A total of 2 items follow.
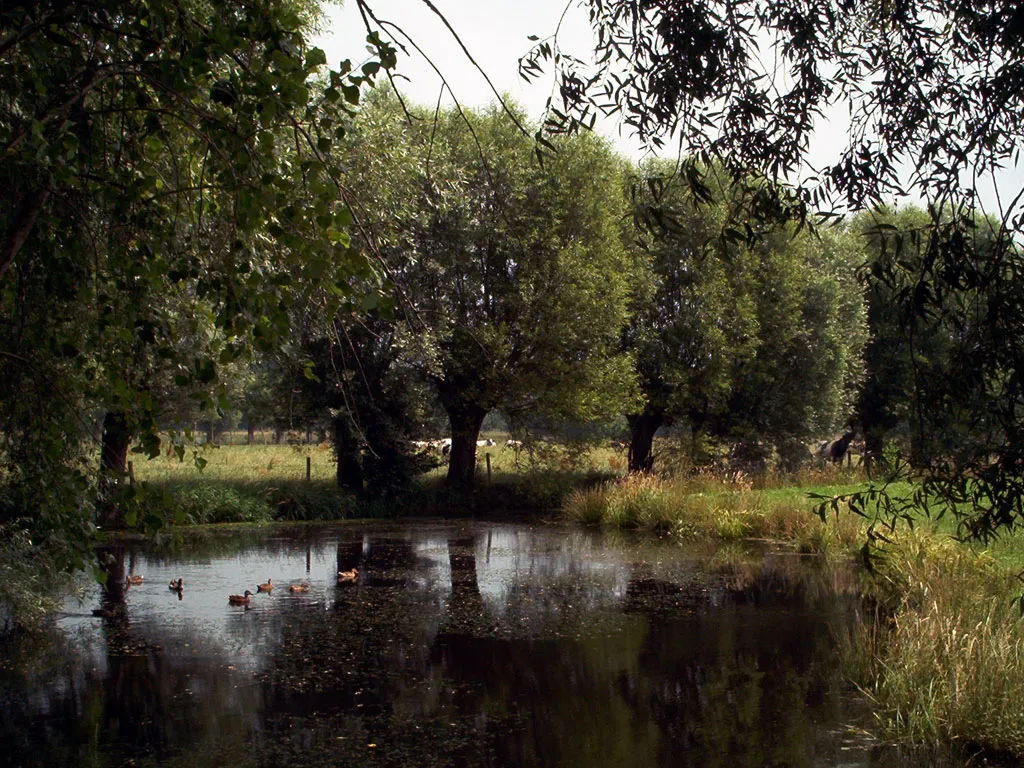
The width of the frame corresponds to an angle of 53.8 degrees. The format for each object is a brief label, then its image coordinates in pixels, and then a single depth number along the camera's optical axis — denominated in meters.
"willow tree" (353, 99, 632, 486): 20.27
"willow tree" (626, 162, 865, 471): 23.81
